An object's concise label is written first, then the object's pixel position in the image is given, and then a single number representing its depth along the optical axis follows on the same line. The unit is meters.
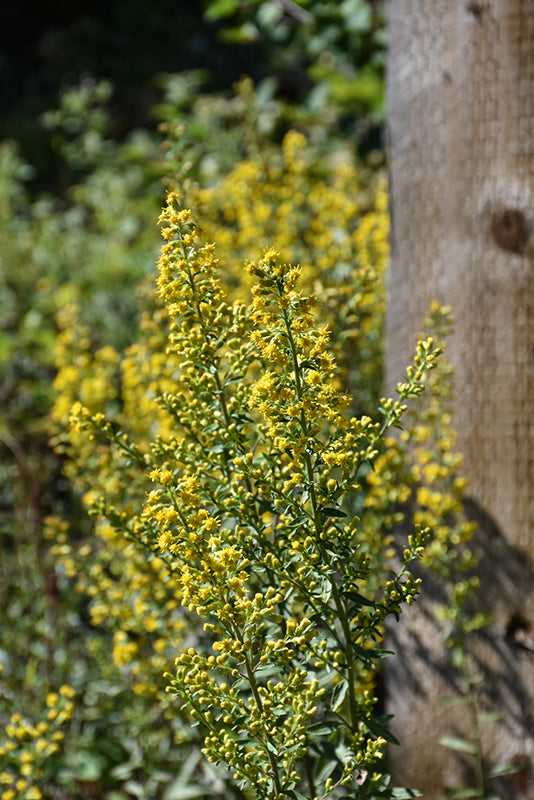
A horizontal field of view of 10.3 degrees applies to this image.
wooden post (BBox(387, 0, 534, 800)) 2.32
